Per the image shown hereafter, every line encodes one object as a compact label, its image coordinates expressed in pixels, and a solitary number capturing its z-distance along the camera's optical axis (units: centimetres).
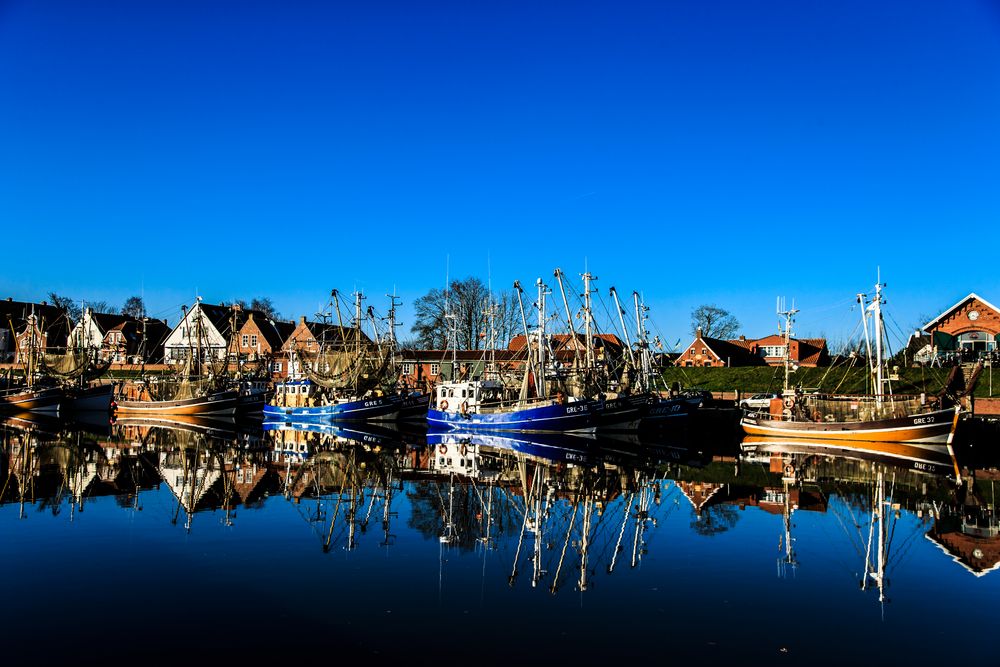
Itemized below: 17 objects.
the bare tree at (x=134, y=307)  12962
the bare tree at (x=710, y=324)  10794
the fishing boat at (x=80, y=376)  6762
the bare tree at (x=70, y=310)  12356
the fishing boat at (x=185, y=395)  6475
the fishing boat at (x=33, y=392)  6581
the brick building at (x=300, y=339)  9013
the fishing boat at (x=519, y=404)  4659
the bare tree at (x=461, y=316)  8738
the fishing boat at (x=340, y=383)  6041
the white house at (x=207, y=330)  9682
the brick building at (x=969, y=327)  6606
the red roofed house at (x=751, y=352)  9156
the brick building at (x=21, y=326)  10775
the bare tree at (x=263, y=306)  12332
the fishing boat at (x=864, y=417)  3922
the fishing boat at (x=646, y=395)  4938
